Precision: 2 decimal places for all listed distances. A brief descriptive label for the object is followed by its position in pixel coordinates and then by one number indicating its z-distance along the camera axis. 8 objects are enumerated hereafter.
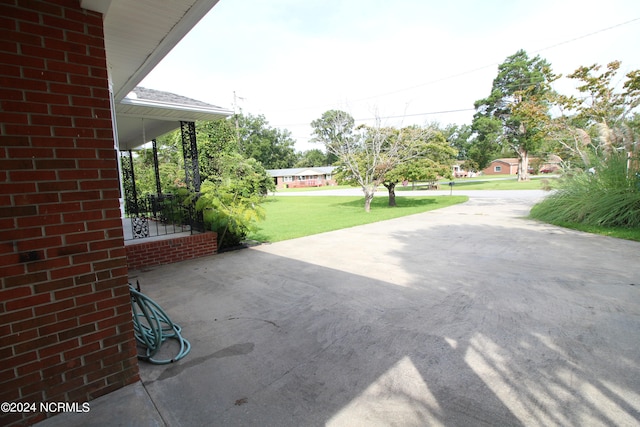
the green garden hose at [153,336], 2.78
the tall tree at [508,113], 38.09
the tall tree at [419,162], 14.91
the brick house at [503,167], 67.56
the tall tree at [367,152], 14.83
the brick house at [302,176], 59.53
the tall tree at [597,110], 9.67
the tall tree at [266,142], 53.22
